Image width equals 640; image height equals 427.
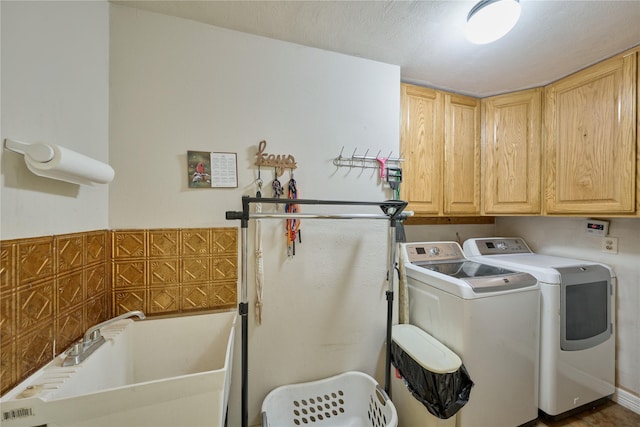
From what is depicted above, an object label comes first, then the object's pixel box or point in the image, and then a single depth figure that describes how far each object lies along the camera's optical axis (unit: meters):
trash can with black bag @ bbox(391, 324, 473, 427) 1.15
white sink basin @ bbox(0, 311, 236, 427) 0.58
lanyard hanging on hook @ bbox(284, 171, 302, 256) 1.32
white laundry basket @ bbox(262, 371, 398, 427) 1.26
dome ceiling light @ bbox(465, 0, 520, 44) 1.04
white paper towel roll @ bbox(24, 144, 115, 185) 0.64
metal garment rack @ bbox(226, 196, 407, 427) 1.06
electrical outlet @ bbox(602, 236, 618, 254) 1.66
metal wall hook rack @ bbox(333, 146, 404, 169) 1.46
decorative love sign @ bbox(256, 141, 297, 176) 1.28
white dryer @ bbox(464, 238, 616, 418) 1.40
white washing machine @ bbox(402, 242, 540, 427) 1.25
